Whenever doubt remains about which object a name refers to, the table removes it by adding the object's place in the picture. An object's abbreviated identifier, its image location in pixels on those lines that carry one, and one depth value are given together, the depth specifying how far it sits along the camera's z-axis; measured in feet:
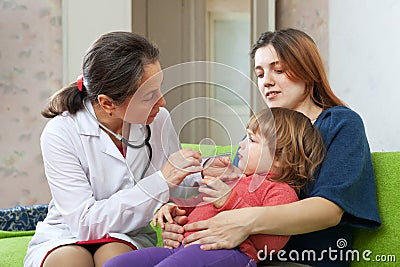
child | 8.11
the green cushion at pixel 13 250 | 9.66
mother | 8.16
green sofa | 8.67
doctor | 8.55
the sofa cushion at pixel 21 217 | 11.08
